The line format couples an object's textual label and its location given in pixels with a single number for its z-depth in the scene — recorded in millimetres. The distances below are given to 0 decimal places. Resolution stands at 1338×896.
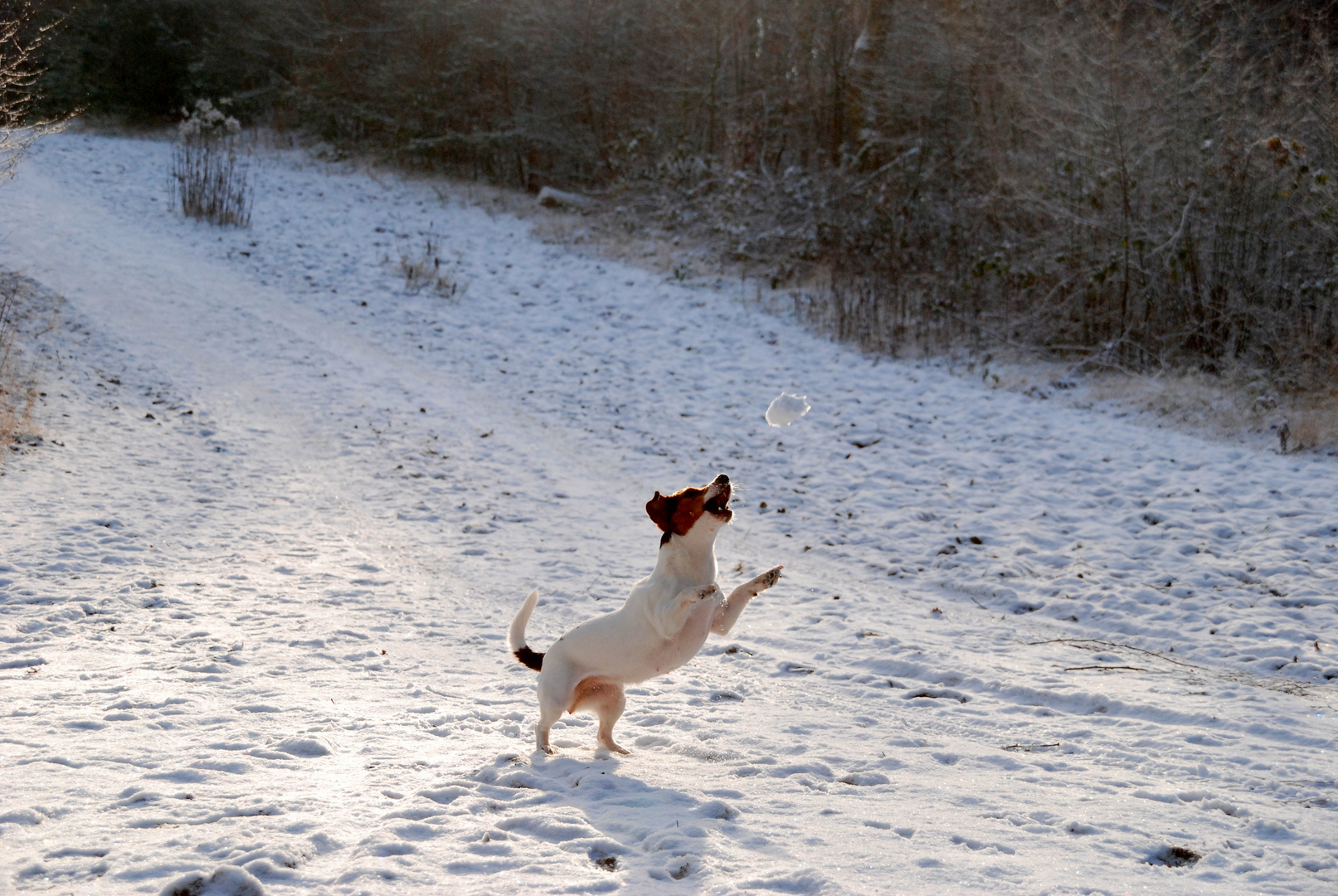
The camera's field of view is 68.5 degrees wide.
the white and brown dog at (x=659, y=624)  4098
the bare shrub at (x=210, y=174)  18375
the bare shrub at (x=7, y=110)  9008
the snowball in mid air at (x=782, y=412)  5242
